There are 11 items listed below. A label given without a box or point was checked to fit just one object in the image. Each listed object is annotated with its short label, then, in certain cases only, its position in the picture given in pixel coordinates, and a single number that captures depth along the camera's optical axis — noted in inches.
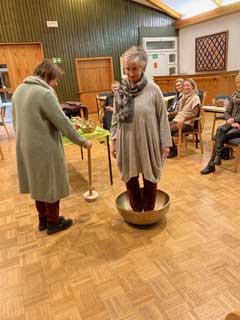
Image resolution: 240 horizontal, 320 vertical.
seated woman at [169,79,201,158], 140.3
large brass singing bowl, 77.6
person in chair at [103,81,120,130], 183.0
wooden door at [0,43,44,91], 289.1
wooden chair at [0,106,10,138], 194.9
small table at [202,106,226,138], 150.3
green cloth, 100.9
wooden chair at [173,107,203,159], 143.0
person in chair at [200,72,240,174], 118.7
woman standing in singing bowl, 66.1
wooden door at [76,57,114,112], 331.9
